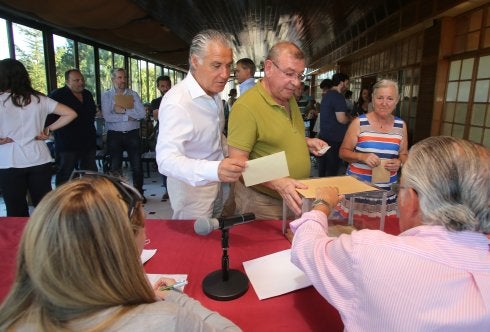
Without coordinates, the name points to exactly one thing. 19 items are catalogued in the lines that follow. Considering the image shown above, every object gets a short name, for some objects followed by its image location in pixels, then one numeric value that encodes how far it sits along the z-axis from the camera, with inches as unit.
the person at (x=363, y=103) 228.1
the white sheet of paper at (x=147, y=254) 49.0
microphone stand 40.5
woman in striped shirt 84.7
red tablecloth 37.3
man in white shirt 53.1
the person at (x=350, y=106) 224.4
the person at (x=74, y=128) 136.3
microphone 42.0
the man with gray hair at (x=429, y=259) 26.6
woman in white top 94.4
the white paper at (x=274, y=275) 41.8
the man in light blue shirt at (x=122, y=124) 151.4
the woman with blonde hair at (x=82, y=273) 23.3
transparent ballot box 50.9
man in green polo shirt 59.2
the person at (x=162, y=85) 184.5
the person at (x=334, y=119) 156.9
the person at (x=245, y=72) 161.0
